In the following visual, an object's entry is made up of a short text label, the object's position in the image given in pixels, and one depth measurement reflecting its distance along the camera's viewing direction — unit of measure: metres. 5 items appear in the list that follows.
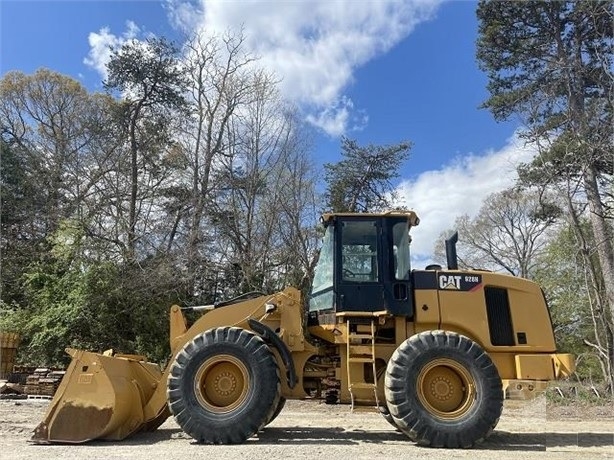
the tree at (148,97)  22.81
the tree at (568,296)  19.22
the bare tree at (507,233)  28.20
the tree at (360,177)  20.73
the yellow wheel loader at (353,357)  6.52
